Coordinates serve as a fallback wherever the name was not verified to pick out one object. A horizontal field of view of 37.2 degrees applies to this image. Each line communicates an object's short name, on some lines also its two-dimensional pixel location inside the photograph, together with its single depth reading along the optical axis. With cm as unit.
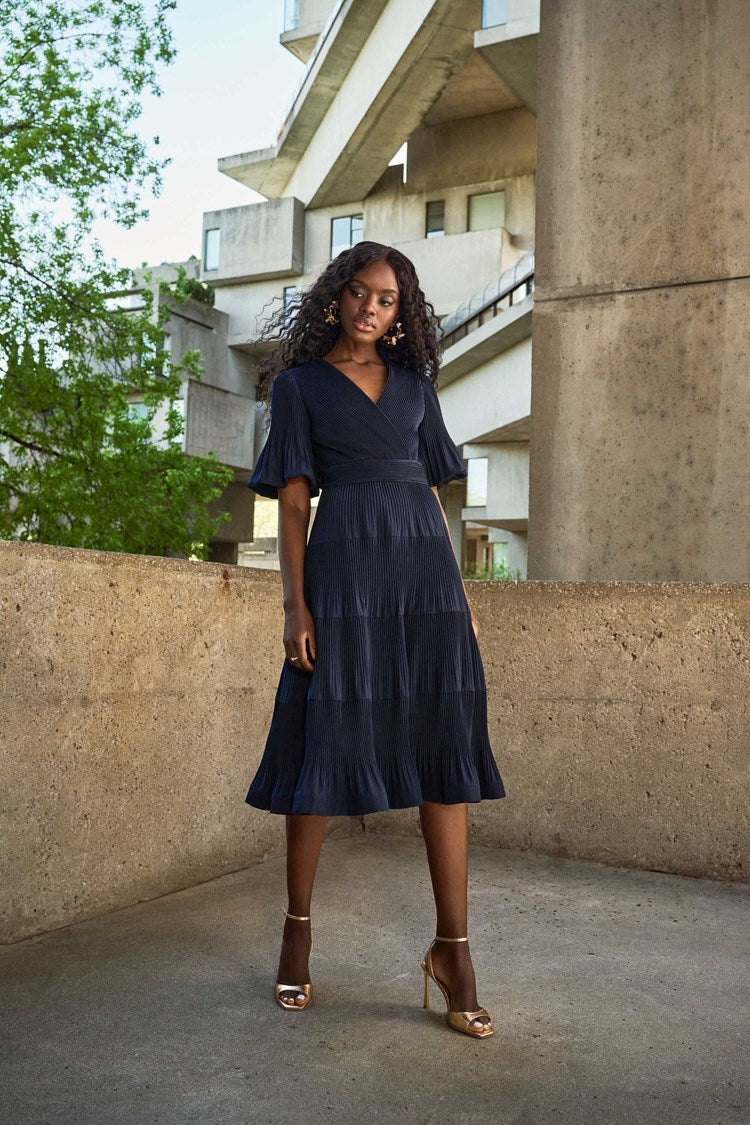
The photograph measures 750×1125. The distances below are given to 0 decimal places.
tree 1938
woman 289
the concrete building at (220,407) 3362
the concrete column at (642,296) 503
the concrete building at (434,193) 2336
